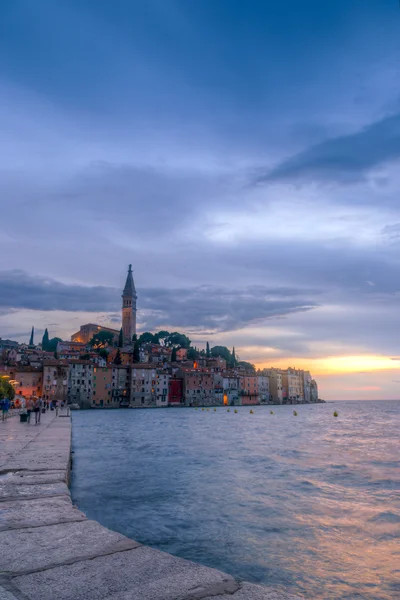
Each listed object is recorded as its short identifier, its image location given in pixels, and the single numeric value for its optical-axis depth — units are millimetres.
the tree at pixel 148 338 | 171812
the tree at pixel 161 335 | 179575
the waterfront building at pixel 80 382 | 101694
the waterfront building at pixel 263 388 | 157000
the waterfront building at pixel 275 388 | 167125
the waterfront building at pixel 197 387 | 124375
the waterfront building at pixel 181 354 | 162375
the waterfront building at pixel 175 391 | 122750
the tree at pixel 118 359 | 121688
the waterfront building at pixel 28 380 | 94125
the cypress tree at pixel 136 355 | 129125
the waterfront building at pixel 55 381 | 94562
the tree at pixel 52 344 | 168775
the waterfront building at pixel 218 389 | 131462
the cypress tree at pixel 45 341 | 166112
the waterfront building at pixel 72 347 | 142250
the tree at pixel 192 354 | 164500
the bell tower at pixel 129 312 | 186125
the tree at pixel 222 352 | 185125
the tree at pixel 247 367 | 188438
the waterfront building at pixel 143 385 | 113125
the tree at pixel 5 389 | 37750
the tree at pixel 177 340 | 174425
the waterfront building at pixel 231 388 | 137125
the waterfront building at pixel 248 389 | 145375
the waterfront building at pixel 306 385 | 191750
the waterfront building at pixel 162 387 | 118625
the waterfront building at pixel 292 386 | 173250
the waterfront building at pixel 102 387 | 106250
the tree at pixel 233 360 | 183450
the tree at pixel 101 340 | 156375
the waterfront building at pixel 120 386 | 110500
